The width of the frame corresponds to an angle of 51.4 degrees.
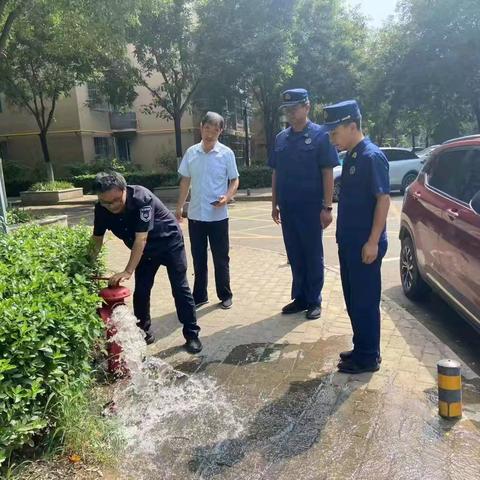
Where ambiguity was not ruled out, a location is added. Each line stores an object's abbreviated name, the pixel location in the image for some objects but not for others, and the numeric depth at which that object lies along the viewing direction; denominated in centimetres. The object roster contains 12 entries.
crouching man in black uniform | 339
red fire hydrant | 333
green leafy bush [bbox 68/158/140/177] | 2431
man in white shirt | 477
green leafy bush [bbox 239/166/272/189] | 2055
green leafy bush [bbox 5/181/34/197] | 2350
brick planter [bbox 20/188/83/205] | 1872
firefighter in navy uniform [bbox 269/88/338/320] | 432
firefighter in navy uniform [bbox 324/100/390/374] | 322
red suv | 375
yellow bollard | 283
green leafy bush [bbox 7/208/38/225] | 802
